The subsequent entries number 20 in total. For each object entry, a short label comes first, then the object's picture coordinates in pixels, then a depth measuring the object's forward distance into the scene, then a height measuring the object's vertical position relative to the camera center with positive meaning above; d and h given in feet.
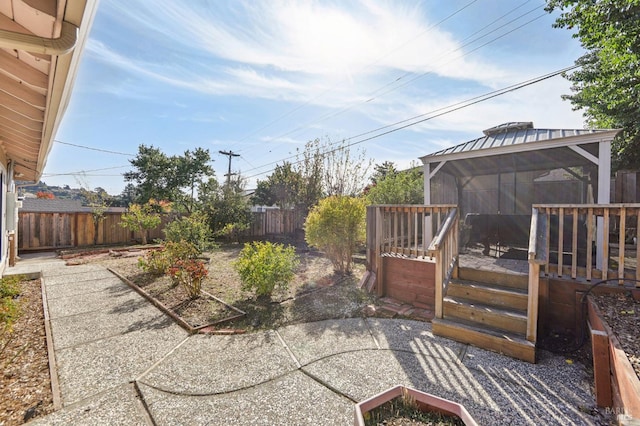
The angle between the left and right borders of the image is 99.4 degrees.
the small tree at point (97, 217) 36.06 -1.08
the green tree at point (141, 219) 35.43 -1.27
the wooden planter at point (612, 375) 5.50 -3.71
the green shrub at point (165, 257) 18.52 -3.38
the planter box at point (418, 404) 4.87 -3.69
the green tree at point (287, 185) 42.50 +4.31
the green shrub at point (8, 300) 10.70 -4.55
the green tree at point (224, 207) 38.47 +0.49
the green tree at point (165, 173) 57.82 +8.02
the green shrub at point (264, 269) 14.62 -3.18
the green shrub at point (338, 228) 19.70 -1.22
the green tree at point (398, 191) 29.04 +2.24
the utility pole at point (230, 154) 74.18 +15.67
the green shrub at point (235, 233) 38.63 -3.38
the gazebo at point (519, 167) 15.60 +4.06
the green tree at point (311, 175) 40.96 +5.49
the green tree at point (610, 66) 17.25 +11.54
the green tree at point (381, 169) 60.19 +12.01
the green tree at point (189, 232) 23.91 -2.03
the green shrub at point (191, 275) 14.92 -3.62
